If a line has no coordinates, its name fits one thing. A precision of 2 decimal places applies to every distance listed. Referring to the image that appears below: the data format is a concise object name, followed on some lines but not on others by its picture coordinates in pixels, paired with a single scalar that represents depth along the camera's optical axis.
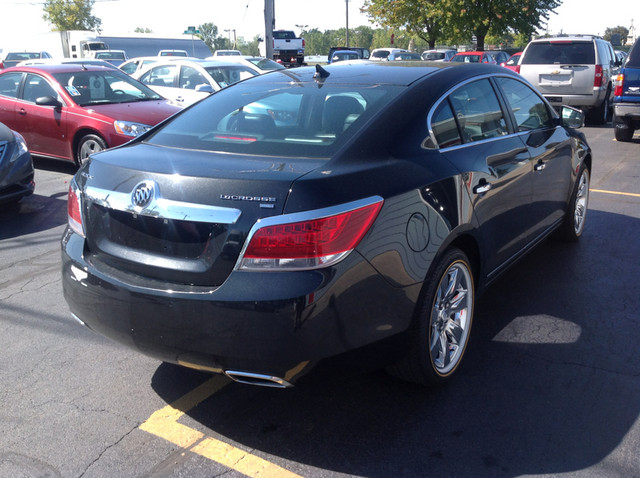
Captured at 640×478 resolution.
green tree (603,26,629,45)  103.38
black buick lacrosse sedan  2.63
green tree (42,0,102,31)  76.50
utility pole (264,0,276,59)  24.47
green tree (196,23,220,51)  137.12
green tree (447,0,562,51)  36.41
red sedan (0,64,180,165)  8.84
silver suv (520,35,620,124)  14.65
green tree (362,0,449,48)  39.22
